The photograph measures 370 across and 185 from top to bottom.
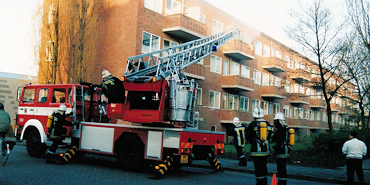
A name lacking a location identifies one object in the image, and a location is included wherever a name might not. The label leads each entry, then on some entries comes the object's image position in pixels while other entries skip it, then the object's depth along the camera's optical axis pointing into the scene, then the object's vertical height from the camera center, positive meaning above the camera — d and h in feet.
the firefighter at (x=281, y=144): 25.14 -1.81
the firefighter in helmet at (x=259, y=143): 23.94 -1.69
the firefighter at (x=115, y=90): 32.54 +2.35
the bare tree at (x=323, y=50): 63.05 +13.08
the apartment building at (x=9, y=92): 106.93 +6.03
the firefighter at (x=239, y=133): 37.88 -1.60
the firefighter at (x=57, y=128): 35.04 -1.55
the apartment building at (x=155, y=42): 67.92 +15.57
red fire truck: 30.96 -0.28
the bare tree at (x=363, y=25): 61.16 +17.59
